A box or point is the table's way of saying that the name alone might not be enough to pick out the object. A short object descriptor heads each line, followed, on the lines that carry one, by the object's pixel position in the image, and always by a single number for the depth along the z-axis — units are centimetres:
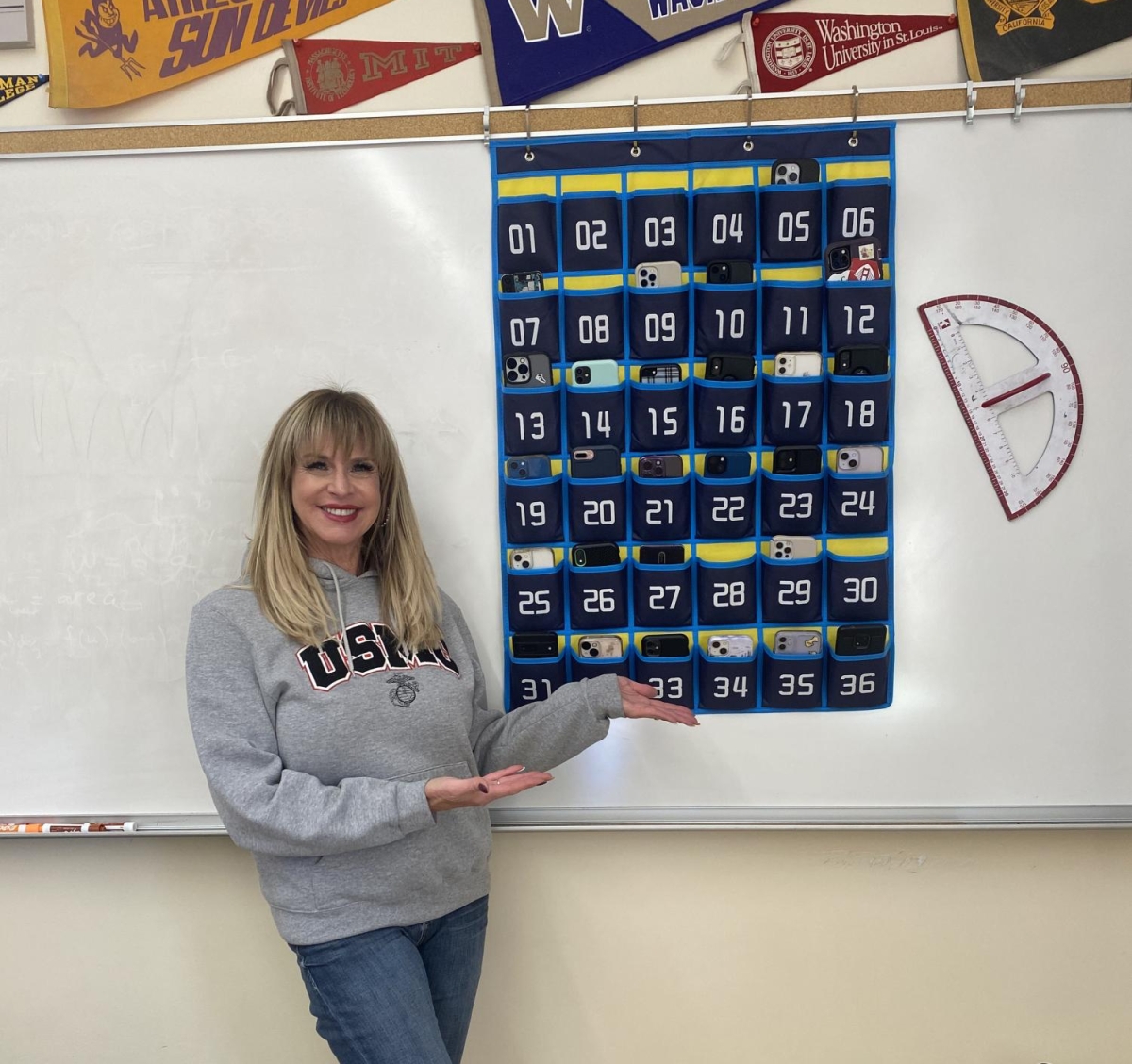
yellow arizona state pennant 141
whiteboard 138
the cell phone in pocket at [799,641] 142
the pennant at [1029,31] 137
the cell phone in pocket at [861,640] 140
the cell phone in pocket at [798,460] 138
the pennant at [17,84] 144
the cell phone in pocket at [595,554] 141
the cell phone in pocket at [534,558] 142
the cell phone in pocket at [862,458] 138
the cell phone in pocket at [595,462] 139
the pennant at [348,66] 142
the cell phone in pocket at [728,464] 138
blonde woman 107
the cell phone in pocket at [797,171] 135
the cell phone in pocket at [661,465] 139
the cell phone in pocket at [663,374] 138
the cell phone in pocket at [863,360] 136
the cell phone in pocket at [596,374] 138
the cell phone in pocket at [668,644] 142
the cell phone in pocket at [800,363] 137
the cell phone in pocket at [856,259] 136
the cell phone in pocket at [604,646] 143
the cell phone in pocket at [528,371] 138
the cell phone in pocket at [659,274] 136
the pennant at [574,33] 139
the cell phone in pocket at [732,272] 136
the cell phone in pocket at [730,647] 142
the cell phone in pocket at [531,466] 140
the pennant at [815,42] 139
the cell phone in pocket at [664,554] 141
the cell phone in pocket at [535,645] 143
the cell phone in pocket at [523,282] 138
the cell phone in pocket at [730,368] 137
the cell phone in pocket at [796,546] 140
